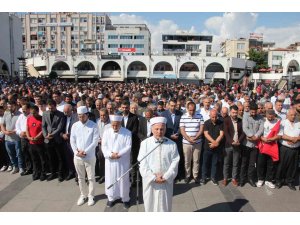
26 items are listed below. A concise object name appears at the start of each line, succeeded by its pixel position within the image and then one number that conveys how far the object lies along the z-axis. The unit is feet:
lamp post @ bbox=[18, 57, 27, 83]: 126.07
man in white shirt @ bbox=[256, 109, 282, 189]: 20.12
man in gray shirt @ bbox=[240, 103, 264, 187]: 20.43
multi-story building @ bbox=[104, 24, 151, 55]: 216.13
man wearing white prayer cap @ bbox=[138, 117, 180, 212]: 14.26
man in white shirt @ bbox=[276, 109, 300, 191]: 19.76
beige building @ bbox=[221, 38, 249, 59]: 251.72
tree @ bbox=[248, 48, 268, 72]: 191.43
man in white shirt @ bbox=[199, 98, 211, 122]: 24.66
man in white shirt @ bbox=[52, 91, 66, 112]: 29.35
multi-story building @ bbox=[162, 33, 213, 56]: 228.63
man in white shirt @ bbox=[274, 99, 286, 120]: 24.20
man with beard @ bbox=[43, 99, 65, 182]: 20.97
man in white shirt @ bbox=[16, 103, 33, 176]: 22.16
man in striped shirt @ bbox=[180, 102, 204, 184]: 20.99
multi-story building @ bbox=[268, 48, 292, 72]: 212.23
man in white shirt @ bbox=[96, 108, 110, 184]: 20.42
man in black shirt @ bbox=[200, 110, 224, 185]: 20.45
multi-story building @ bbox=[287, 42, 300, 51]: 241.63
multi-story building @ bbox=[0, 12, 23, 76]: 167.53
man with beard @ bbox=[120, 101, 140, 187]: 20.36
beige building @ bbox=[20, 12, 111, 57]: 269.44
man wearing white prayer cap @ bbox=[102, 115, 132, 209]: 17.22
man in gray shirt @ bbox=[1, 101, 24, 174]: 22.89
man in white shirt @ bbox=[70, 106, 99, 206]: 17.95
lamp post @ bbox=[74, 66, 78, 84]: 165.13
